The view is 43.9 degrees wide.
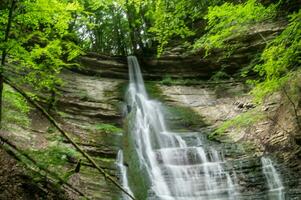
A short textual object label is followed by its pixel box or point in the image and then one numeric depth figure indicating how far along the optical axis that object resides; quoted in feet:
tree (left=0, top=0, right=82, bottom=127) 24.41
